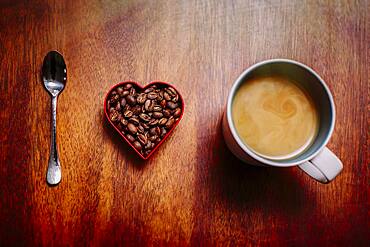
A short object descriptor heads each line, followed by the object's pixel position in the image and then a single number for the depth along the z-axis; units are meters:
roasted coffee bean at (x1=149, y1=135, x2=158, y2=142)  0.85
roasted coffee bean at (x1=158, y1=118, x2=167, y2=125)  0.86
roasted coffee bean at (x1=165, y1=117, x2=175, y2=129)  0.86
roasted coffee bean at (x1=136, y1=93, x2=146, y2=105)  0.86
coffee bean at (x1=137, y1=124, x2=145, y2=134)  0.86
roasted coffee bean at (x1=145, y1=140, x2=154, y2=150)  0.85
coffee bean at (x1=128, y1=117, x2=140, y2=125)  0.86
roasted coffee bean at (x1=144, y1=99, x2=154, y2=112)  0.86
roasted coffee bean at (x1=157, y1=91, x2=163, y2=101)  0.86
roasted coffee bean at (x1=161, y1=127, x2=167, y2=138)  0.86
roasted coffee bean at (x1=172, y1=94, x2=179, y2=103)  0.86
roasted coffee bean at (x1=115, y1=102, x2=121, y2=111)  0.86
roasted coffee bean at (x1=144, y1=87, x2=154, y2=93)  0.87
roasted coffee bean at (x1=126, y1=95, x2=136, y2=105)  0.85
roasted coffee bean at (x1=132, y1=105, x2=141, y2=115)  0.86
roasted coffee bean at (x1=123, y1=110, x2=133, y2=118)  0.86
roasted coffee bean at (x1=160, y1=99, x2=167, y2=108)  0.86
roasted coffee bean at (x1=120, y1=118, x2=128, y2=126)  0.85
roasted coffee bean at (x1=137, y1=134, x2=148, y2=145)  0.85
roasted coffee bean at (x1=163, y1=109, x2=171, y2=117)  0.86
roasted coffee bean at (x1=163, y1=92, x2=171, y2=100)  0.86
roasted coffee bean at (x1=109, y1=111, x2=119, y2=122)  0.85
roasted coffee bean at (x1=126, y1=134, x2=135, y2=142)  0.85
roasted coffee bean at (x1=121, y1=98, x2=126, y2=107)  0.86
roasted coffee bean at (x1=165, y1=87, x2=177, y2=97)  0.86
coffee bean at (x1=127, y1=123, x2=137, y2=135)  0.85
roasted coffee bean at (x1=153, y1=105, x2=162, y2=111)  0.86
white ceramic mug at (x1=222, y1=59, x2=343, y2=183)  0.74
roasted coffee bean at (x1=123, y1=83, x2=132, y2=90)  0.86
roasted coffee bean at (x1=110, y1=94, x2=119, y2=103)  0.86
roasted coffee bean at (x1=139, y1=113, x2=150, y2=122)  0.86
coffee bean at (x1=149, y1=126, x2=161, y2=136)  0.86
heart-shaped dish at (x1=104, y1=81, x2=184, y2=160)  0.85
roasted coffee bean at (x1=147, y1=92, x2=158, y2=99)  0.86
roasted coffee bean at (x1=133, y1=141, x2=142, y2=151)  0.85
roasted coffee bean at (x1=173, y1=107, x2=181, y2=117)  0.86
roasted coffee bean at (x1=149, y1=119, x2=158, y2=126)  0.86
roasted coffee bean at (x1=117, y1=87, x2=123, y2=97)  0.86
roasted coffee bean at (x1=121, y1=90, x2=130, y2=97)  0.86
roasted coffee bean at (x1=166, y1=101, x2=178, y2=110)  0.86
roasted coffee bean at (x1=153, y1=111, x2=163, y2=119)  0.86
